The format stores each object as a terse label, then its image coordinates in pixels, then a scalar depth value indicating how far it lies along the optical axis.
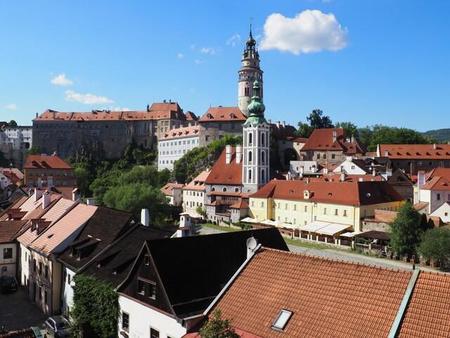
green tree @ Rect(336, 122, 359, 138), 117.75
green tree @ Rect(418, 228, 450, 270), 41.50
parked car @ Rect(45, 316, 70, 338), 23.97
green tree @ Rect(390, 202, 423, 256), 45.47
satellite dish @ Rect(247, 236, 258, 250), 18.09
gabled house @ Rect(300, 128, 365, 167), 91.59
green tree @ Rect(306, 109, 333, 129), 125.44
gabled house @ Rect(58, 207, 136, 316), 27.00
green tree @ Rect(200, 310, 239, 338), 12.76
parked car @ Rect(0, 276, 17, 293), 33.84
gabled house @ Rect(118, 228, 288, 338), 18.20
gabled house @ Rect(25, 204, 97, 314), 28.92
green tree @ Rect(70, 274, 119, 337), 21.70
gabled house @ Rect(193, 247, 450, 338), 12.67
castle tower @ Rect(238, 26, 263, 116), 120.62
